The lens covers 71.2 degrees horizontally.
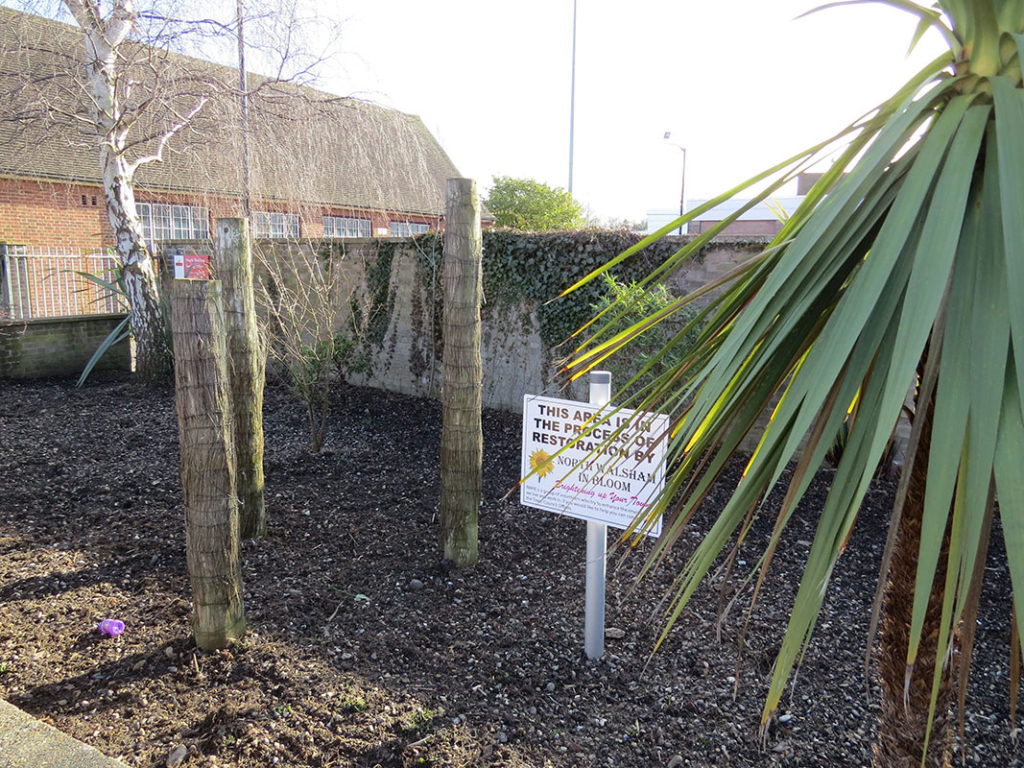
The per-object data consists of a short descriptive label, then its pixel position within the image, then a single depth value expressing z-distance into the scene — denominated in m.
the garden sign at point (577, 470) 2.77
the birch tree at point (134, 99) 7.98
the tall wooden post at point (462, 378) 3.57
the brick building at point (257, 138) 8.18
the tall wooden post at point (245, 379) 3.95
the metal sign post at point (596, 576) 2.82
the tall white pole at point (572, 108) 22.10
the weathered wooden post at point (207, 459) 2.79
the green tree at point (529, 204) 19.25
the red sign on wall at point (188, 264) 5.24
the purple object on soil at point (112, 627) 2.96
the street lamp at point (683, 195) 30.88
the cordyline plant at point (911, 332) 0.88
